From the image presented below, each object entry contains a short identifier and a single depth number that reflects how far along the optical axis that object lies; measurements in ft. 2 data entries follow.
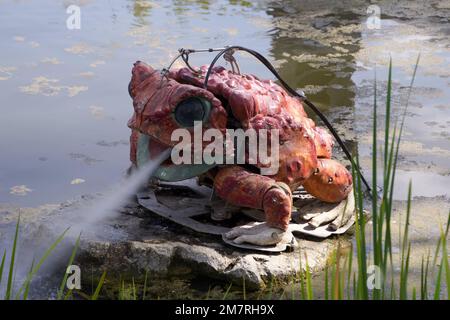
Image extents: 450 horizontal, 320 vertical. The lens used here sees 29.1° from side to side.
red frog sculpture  13.44
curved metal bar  13.80
